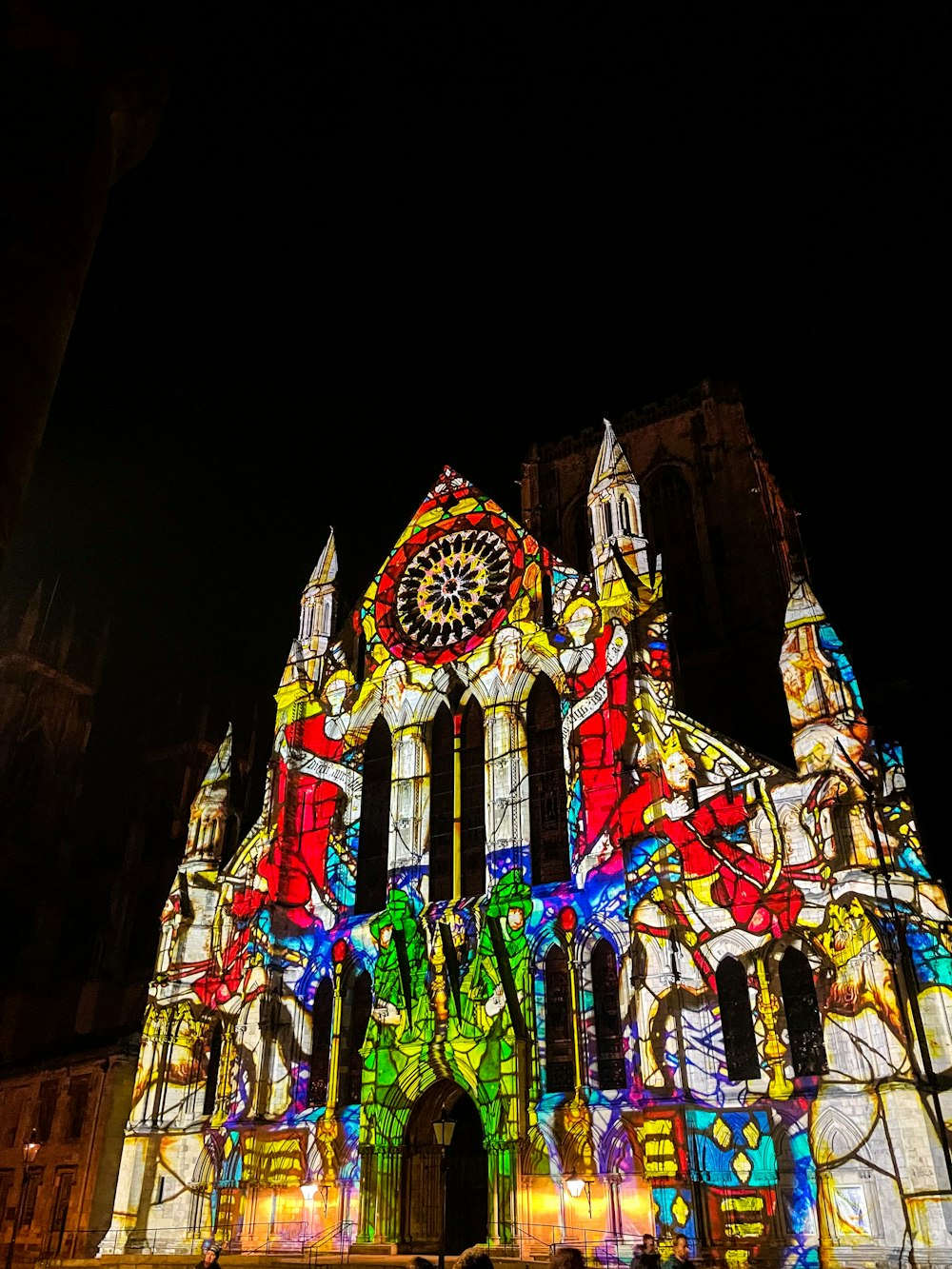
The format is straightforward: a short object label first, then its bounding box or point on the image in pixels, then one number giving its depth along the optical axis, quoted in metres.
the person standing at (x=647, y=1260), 8.93
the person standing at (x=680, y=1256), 8.55
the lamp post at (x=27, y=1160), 25.47
